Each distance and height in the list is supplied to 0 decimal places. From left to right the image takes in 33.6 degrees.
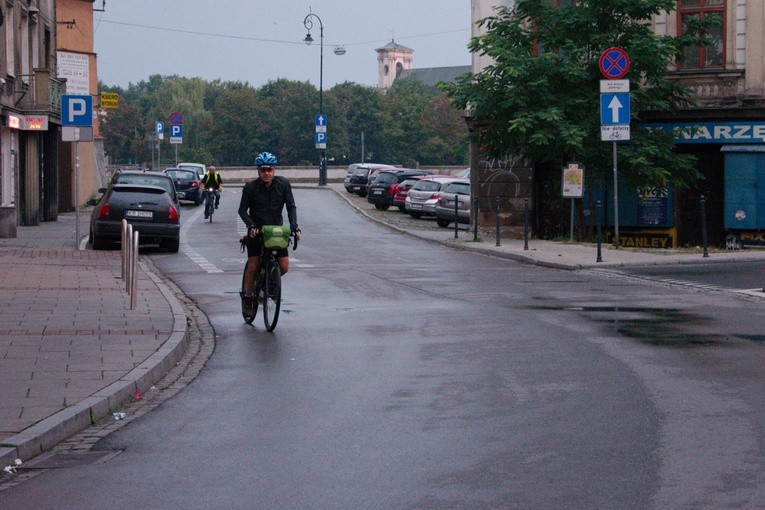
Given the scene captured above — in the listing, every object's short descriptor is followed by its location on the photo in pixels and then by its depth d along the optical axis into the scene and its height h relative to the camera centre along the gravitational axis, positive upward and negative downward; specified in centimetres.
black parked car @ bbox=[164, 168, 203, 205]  5141 +22
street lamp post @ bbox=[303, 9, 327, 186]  7438 +866
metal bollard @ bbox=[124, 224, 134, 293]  1519 -81
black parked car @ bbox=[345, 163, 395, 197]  5899 +56
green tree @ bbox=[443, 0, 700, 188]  2802 +238
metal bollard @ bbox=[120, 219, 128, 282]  1672 -86
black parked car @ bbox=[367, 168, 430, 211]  4731 +10
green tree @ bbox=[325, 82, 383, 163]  13525 +785
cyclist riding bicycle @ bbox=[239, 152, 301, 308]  1341 -16
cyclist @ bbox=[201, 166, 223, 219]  3944 +21
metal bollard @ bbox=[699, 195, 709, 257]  2384 -77
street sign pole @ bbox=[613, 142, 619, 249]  2369 +4
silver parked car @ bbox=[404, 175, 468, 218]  4141 -17
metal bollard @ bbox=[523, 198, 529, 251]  2623 -82
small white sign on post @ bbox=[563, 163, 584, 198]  2775 +18
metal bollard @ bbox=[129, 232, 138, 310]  1412 -91
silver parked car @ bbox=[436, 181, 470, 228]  3731 -42
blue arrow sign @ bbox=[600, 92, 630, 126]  2380 +153
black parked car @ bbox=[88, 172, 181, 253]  2509 -51
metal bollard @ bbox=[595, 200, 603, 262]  2279 -90
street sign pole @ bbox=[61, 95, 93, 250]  2498 +149
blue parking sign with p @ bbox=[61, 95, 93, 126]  2498 +155
